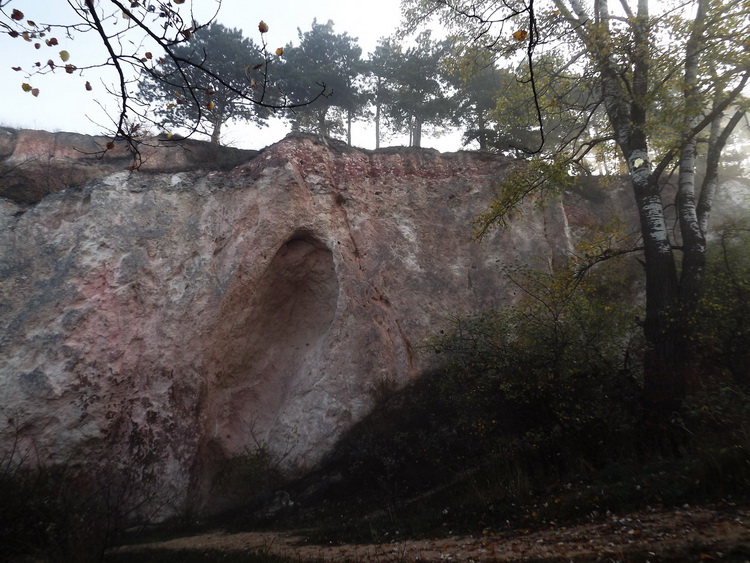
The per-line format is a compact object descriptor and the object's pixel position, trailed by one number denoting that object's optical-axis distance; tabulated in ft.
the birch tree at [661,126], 23.85
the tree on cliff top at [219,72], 53.67
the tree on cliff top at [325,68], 65.10
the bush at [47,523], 16.10
